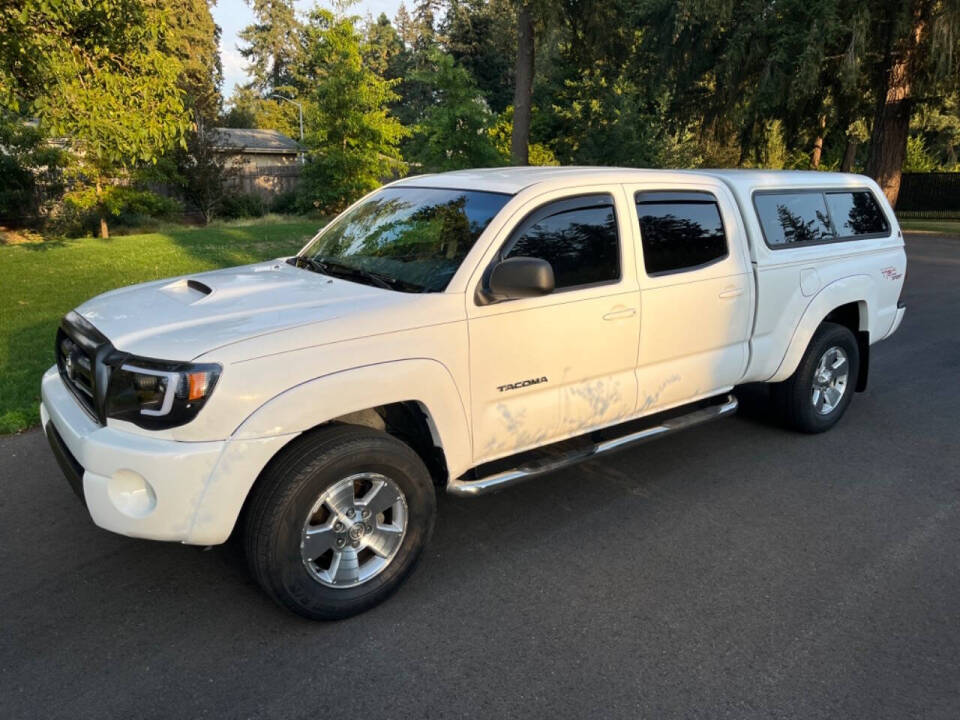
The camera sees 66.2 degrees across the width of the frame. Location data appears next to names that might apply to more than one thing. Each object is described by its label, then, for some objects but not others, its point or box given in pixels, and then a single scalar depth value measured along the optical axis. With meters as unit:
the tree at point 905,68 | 16.06
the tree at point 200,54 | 26.69
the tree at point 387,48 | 68.61
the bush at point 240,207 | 28.00
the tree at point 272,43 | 74.56
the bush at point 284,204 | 30.86
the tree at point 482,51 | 49.09
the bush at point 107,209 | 21.89
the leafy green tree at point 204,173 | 25.91
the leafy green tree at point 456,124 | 22.48
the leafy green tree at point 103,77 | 7.93
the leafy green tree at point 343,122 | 25.86
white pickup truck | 2.96
